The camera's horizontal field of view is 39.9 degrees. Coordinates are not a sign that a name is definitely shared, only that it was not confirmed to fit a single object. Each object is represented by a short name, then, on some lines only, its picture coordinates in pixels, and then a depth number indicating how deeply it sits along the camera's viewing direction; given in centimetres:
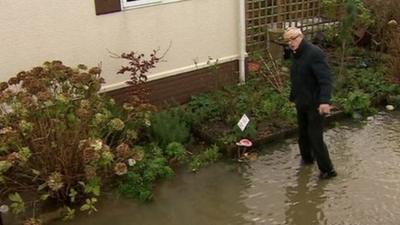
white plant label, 668
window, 714
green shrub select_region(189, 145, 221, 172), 645
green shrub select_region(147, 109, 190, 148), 673
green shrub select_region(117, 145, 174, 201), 584
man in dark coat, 553
